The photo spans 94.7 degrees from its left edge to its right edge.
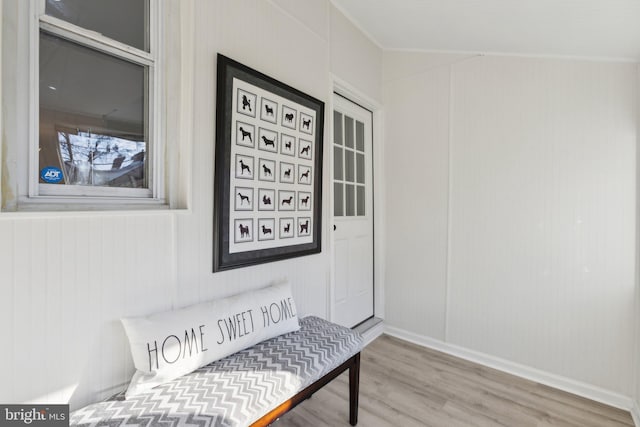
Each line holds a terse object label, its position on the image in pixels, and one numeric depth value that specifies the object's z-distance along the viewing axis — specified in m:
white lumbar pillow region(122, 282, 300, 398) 1.17
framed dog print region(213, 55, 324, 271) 1.58
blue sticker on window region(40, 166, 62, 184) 1.13
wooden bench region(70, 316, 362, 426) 1.03
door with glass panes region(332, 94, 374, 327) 2.61
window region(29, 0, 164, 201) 1.13
